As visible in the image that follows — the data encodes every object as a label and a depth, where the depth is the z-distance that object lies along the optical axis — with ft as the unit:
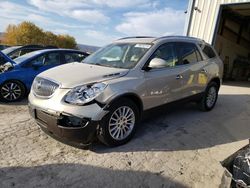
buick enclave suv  8.58
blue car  15.32
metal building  25.67
